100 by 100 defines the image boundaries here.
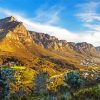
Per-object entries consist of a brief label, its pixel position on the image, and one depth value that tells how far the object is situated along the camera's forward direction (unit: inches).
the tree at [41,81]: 2115.2
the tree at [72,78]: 1092.3
